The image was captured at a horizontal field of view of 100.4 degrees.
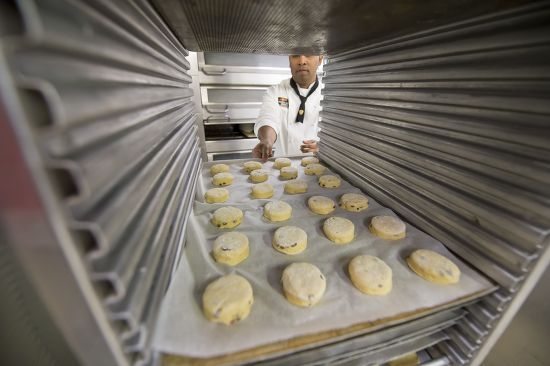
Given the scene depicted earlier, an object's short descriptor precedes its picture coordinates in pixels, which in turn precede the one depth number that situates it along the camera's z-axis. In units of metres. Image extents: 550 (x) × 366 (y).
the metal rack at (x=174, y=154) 0.35
